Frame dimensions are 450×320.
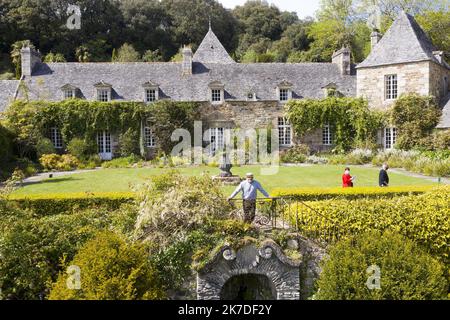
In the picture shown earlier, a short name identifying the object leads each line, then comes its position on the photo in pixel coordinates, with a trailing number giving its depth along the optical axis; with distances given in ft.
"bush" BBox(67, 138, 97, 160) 90.89
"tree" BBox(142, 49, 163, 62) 162.72
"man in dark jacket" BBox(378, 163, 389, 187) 51.56
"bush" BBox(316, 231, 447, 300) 32.35
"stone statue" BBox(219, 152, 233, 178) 60.13
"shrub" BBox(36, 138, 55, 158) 88.38
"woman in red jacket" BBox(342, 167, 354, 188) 51.08
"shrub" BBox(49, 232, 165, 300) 30.50
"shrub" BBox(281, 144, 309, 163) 89.13
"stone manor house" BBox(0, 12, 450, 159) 92.84
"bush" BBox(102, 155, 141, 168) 86.48
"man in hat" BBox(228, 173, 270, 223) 36.73
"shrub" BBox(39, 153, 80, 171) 82.17
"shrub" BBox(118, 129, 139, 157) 94.94
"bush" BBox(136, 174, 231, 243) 36.47
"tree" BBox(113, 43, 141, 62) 155.22
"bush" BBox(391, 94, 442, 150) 87.95
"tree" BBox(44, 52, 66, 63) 141.38
